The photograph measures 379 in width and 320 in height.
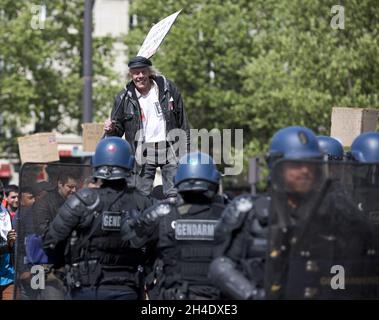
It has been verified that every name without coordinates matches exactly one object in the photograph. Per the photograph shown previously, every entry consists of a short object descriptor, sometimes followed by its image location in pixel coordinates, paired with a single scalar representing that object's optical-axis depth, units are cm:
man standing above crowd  1989
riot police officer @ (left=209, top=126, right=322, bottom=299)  1294
